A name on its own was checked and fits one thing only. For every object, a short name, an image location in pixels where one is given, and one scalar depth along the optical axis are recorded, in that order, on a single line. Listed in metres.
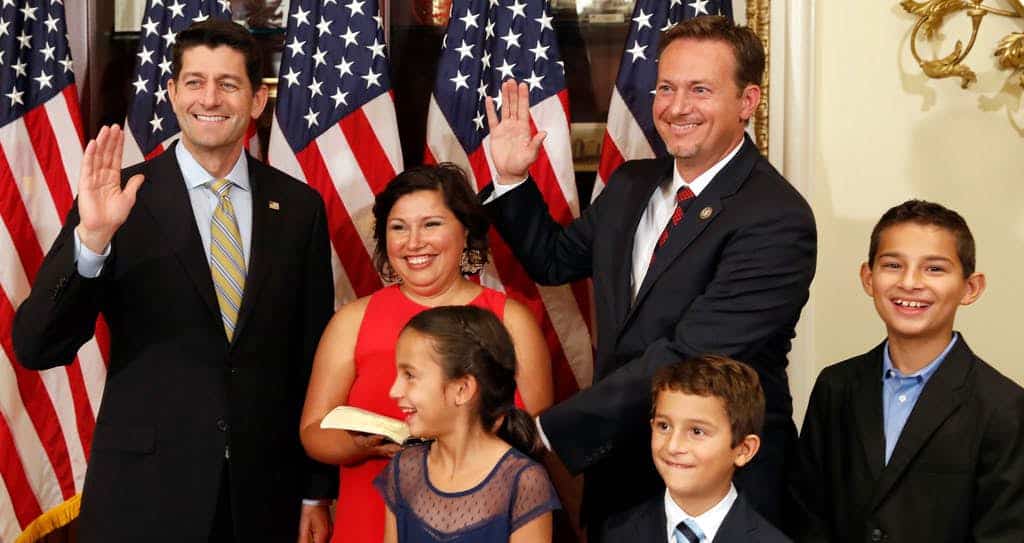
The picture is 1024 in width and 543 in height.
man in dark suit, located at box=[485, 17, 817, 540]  2.79
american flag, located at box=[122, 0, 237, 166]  3.85
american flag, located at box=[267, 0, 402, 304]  3.83
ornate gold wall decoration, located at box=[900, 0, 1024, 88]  3.57
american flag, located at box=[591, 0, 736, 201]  3.77
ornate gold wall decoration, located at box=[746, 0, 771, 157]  3.75
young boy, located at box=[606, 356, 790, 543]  2.51
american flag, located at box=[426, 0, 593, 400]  3.82
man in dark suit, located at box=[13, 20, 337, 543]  2.98
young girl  2.62
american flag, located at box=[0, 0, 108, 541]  3.79
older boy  2.61
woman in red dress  3.02
